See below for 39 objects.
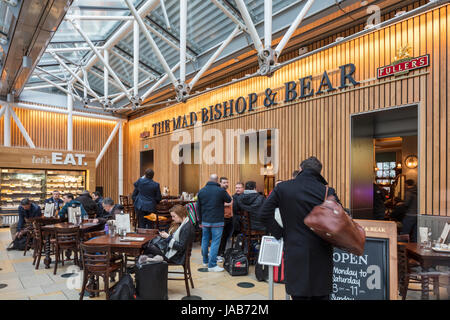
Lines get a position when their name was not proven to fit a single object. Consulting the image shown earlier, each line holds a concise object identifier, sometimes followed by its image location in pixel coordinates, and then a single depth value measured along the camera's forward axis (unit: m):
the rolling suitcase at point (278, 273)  3.74
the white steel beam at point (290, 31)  5.29
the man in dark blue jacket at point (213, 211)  5.43
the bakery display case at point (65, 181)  12.70
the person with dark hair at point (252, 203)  5.68
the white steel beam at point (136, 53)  8.00
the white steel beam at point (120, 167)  15.52
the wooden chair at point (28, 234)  7.03
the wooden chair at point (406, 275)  3.72
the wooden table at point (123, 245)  4.00
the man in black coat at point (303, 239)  2.34
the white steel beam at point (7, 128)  12.25
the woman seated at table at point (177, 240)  4.18
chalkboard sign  2.96
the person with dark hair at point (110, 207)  6.16
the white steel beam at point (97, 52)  7.87
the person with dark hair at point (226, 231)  6.23
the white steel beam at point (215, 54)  7.30
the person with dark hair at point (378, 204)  6.93
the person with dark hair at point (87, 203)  6.89
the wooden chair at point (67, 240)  5.47
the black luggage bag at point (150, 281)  3.75
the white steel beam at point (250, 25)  5.18
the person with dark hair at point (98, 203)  7.41
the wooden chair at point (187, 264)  4.24
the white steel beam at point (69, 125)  13.97
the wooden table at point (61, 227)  5.59
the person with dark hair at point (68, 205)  6.49
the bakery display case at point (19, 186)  11.56
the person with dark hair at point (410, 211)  5.52
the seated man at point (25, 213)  7.30
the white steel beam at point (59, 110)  12.72
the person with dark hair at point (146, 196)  6.63
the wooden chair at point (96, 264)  3.87
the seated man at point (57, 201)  7.64
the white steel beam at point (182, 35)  6.19
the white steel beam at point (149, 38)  6.03
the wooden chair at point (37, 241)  5.84
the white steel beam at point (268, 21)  5.11
